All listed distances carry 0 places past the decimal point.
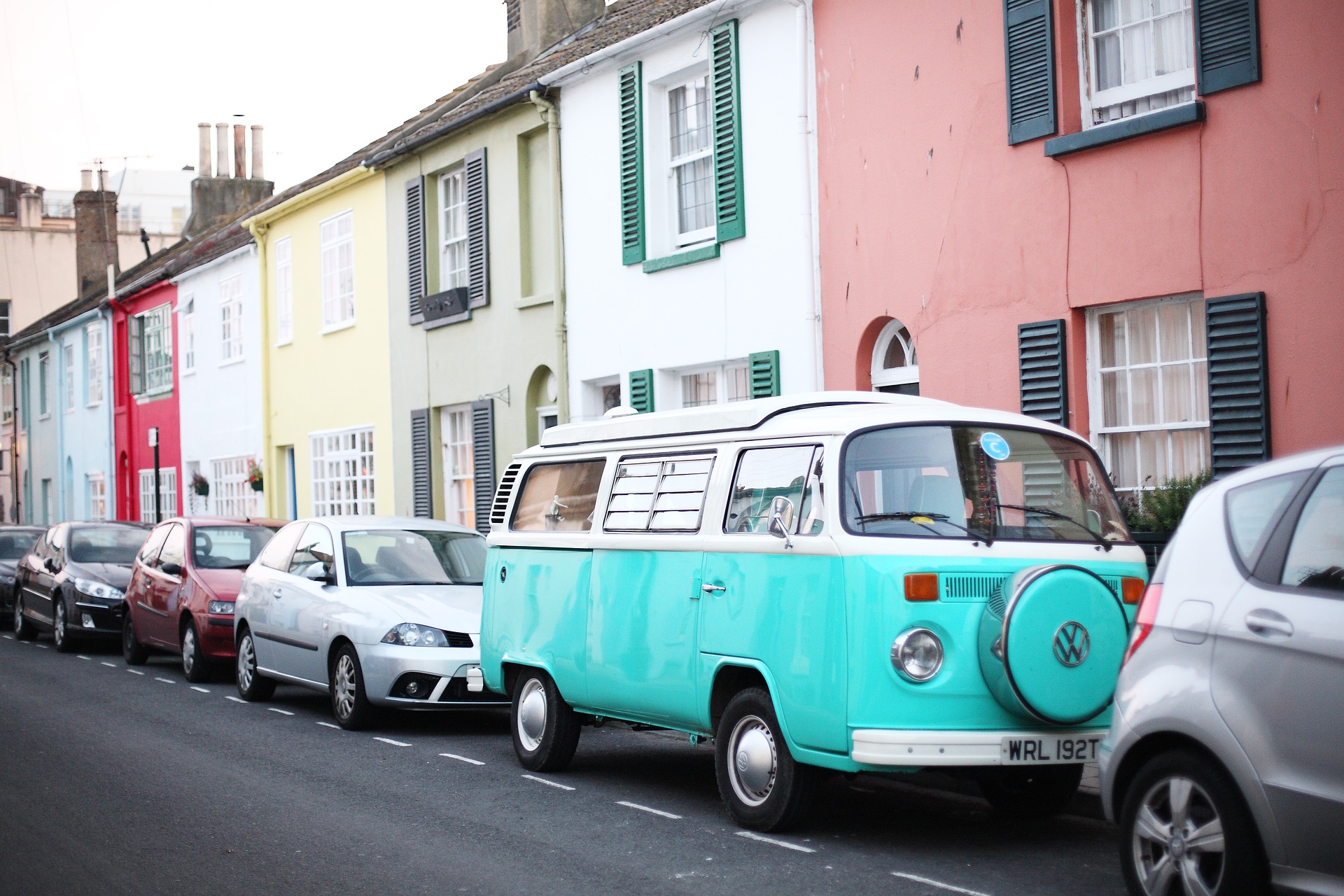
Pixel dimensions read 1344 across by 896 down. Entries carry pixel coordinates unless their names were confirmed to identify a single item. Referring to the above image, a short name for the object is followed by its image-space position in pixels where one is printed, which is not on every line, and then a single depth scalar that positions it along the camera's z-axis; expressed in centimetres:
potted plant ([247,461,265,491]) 2878
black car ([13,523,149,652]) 1966
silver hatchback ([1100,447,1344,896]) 512
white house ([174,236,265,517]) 2984
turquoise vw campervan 721
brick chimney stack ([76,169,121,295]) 4756
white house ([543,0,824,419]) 1524
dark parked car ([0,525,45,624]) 2453
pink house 1055
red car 1582
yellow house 2453
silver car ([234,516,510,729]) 1192
